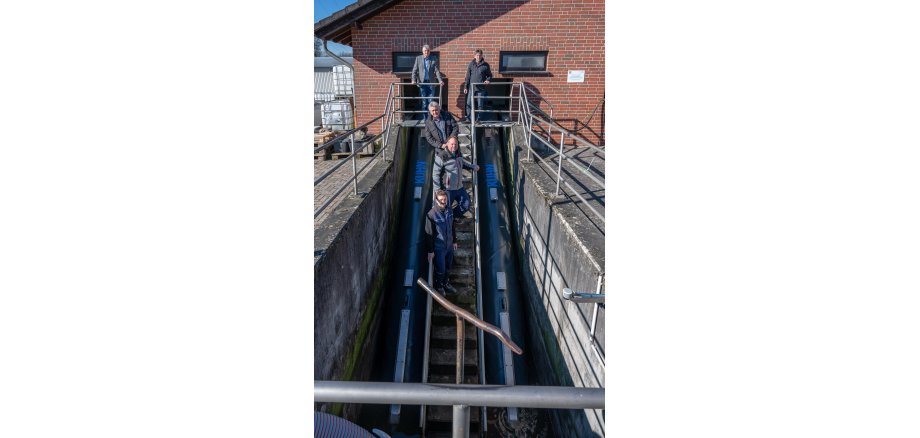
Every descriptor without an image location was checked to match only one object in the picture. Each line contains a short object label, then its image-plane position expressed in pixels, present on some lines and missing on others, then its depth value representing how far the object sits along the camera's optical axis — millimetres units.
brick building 9969
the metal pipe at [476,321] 1473
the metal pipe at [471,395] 1312
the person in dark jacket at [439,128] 6582
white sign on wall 10438
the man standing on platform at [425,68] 8891
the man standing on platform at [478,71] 8984
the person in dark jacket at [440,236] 5207
